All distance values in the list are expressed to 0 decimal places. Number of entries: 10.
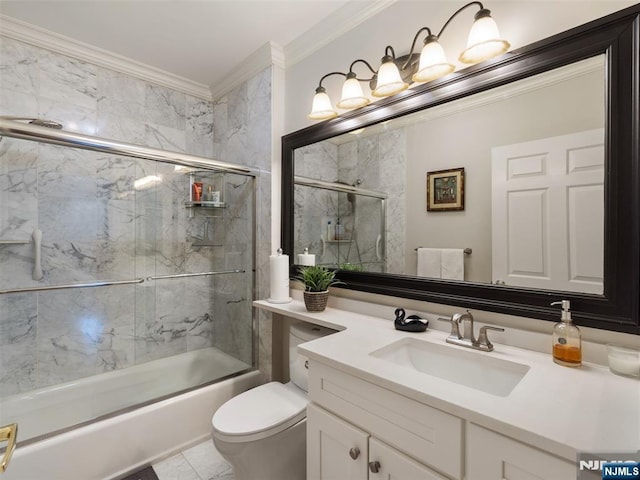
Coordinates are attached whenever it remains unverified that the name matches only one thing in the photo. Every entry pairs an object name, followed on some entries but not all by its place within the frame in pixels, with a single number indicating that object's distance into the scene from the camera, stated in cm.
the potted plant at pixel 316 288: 165
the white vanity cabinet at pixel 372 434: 78
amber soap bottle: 94
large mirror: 94
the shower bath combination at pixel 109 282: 184
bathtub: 141
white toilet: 129
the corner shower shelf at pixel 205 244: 251
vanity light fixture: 112
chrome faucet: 110
